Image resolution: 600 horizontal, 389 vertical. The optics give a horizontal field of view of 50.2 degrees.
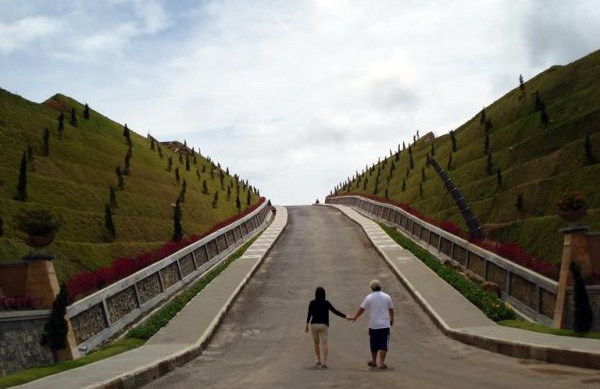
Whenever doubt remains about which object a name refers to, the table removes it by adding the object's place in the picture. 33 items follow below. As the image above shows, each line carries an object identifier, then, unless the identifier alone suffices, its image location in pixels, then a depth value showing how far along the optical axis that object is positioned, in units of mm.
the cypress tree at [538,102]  44906
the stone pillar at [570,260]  16719
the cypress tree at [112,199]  41469
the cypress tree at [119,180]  45781
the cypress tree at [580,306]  14656
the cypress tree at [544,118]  42688
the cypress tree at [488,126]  53156
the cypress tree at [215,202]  60556
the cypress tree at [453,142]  57800
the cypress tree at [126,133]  60044
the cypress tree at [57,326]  14845
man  13922
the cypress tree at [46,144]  42531
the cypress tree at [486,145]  49062
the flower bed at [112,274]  18656
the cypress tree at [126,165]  49900
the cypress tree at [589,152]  34500
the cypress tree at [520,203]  36781
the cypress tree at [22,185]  35031
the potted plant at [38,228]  16734
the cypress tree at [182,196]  51750
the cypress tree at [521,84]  52438
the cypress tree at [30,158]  39875
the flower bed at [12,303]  15078
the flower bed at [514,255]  19922
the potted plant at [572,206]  17875
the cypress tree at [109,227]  36875
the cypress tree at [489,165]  45312
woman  14348
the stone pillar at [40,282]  15953
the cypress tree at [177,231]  31984
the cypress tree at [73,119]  51200
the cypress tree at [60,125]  46681
